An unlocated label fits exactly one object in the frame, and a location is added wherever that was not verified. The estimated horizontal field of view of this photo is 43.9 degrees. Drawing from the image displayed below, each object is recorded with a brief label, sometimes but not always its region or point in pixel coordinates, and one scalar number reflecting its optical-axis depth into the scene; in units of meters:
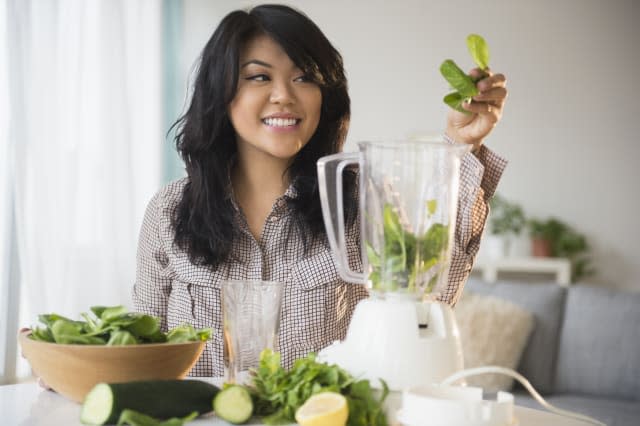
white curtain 2.93
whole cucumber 0.89
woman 1.54
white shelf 4.75
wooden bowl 0.97
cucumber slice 0.93
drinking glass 1.00
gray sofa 2.88
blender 0.98
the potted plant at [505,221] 4.89
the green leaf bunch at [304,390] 0.92
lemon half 0.85
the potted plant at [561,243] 4.88
